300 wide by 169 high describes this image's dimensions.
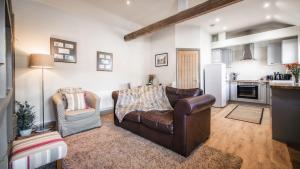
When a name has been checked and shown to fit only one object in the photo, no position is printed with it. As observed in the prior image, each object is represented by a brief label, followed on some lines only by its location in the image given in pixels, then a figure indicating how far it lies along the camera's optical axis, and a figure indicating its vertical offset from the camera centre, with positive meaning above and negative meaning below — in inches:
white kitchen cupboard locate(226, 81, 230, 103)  221.6 -13.1
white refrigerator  190.7 +2.9
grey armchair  99.5 -25.9
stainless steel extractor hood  209.4 +48.0
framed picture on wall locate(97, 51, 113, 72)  161.1 +27.2
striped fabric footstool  49.6 -26.0
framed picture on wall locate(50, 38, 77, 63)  126.3 +32.4
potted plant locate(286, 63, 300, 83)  92.0 +9.0
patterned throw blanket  109.8 -14.2
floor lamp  103.3 +17.9
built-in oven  206.2 -11.9
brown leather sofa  74.0 -24.8
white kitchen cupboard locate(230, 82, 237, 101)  224.9 -13.3
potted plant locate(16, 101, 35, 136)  100.6 -25.9
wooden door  196.1 +21.9
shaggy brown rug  67.9 -39.7
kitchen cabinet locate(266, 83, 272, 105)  195.3 -17.5
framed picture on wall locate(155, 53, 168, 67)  204.8 +36.6
